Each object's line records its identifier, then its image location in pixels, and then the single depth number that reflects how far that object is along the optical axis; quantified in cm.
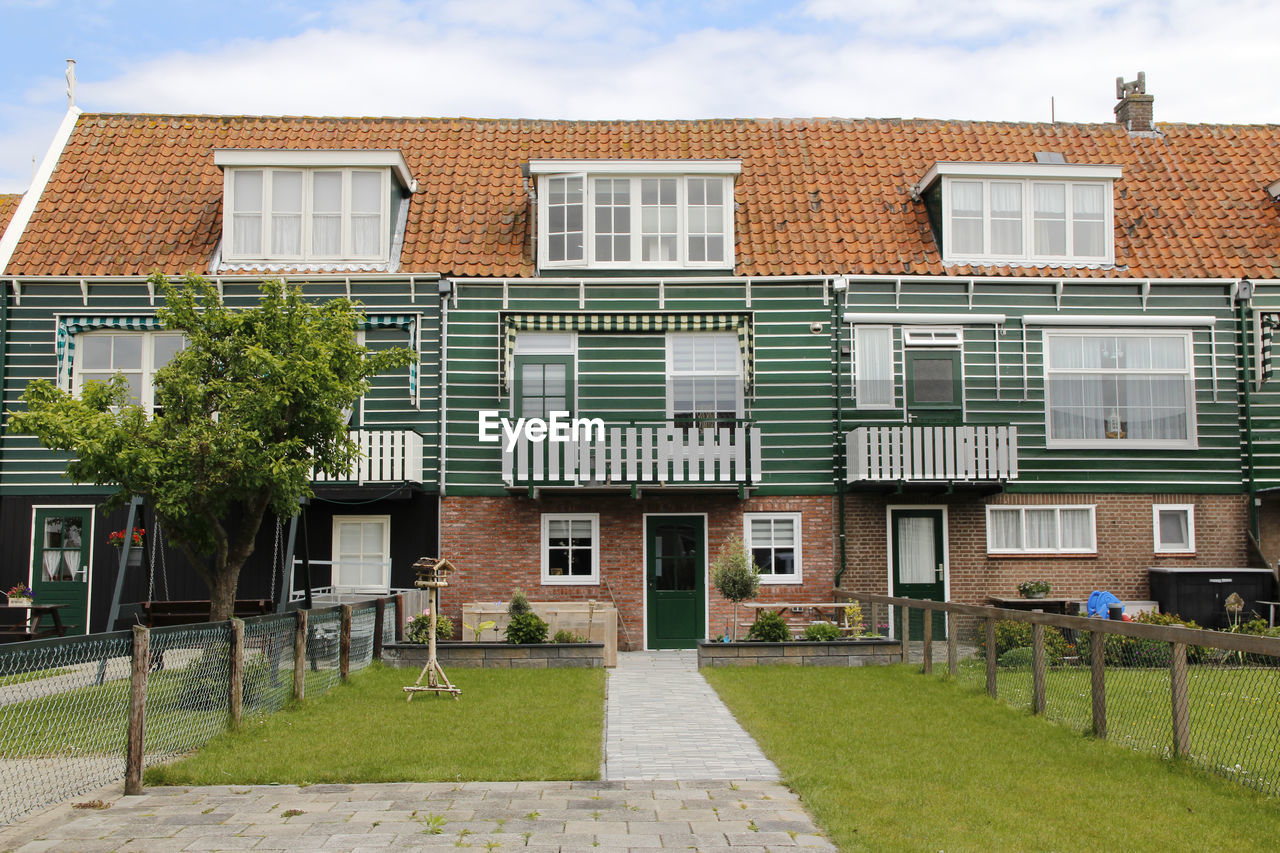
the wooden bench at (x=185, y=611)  1553
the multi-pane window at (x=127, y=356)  1983
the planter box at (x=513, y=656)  1623
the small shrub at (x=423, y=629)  1689
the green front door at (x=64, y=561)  1944
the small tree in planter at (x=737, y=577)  1745
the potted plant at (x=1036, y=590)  1945
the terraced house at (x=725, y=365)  1975
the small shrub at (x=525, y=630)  1645
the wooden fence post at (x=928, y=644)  1456
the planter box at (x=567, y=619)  1723
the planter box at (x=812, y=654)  1639
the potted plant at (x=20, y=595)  1833
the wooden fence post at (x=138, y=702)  868
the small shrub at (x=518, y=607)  1761
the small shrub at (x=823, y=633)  1670
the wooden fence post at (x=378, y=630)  1661
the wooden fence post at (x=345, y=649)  1434
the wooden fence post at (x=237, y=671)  1072
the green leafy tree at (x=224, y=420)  1259
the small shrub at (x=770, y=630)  1673
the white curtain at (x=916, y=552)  1994
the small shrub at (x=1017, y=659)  1230
